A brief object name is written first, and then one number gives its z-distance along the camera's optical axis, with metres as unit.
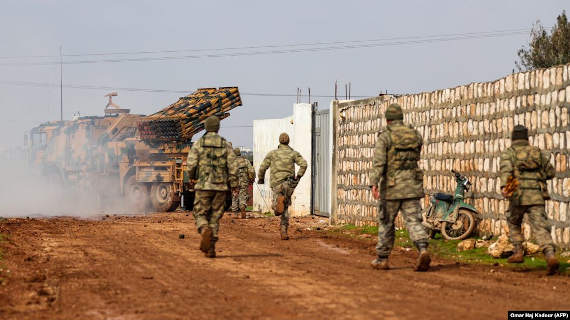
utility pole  43.05
